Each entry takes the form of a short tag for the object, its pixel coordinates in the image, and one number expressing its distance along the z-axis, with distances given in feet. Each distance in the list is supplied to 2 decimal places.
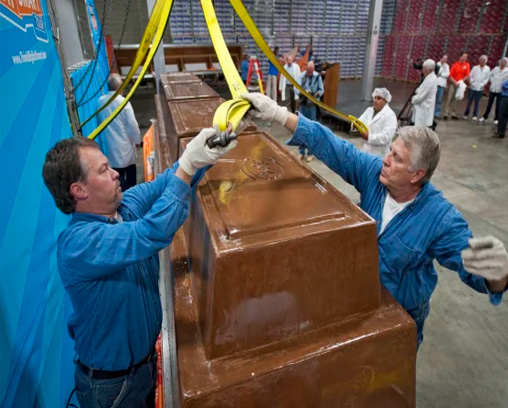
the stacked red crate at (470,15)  41.73
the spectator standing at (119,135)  14.26
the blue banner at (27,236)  4.73
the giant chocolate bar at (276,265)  3.34
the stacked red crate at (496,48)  39.86
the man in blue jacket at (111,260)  3.58
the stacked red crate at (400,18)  52.65
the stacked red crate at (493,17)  39.17
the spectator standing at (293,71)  27.61
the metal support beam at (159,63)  23.72
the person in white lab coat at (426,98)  20.20
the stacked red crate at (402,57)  53.36
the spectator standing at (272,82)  32.58
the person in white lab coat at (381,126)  12.48
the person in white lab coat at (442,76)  29.40
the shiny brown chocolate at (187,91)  11.37
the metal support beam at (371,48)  31.73
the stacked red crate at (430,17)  47.25
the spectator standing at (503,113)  24.58
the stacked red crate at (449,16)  44.50
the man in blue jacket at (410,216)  4.82
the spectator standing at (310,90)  21.98
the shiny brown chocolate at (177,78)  15.94
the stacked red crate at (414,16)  50.02
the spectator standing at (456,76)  30.63
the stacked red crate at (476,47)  41.64
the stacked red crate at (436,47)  47.29
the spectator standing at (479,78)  29.14
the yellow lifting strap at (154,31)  5.98
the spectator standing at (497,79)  26.66
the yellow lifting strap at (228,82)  4.25
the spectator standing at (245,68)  33.59
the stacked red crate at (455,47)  44.45
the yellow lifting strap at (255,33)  5.76
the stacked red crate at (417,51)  50.52
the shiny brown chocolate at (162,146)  10.04
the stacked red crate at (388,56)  56.29
